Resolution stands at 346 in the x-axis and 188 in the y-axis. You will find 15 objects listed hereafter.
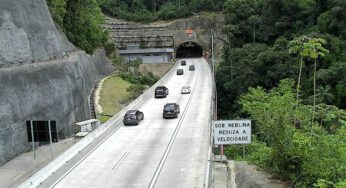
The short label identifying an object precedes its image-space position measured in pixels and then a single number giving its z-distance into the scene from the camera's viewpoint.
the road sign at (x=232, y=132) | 21.46
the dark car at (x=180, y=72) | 75.38
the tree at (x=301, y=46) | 26.45
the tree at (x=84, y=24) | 70.50
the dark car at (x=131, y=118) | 36.75
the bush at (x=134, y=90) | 55.22
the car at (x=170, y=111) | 39.19
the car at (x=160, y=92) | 51.62
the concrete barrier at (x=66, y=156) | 21.59
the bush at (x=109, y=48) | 88.88
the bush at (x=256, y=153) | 22.23
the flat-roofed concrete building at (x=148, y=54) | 105.31
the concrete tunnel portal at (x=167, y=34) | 107.88
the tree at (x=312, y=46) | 25.78
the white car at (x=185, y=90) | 54.56
